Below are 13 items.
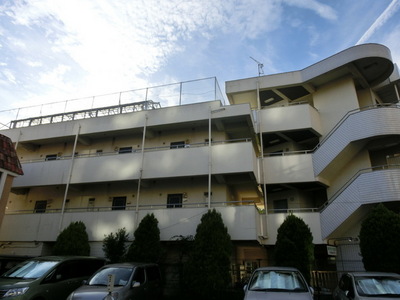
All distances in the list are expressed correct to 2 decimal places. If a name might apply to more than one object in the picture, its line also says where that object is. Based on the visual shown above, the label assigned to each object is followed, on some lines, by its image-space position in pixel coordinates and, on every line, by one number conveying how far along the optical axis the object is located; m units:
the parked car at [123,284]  7.56
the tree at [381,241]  11.12
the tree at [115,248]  14.73
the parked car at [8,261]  12.66
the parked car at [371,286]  7.27
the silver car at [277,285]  7.18
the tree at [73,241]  15.25
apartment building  14.88
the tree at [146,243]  14.07
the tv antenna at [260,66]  21.38
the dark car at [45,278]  8.06
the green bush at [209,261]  12.30
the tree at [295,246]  12.77
